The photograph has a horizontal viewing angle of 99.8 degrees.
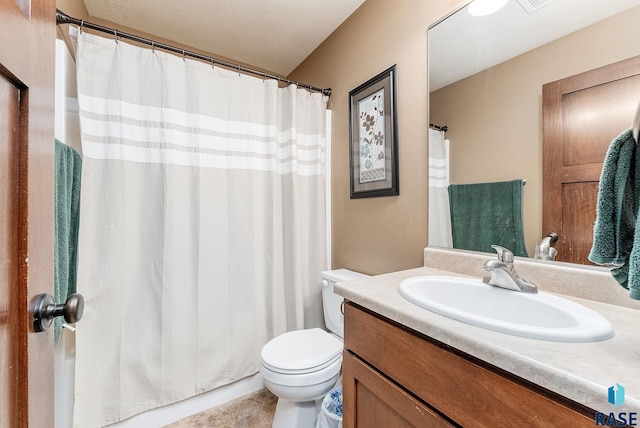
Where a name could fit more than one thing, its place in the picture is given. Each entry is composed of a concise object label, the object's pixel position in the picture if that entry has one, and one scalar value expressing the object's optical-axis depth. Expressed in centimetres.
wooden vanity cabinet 48
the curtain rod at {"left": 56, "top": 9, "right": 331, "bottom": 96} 118
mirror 83
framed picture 145
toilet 119
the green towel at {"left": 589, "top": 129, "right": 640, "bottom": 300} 54
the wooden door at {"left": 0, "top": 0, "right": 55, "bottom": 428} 40
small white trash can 114
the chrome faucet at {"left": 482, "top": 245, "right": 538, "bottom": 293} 83
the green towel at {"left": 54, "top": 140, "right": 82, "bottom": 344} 103
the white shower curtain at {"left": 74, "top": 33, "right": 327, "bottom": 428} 129
